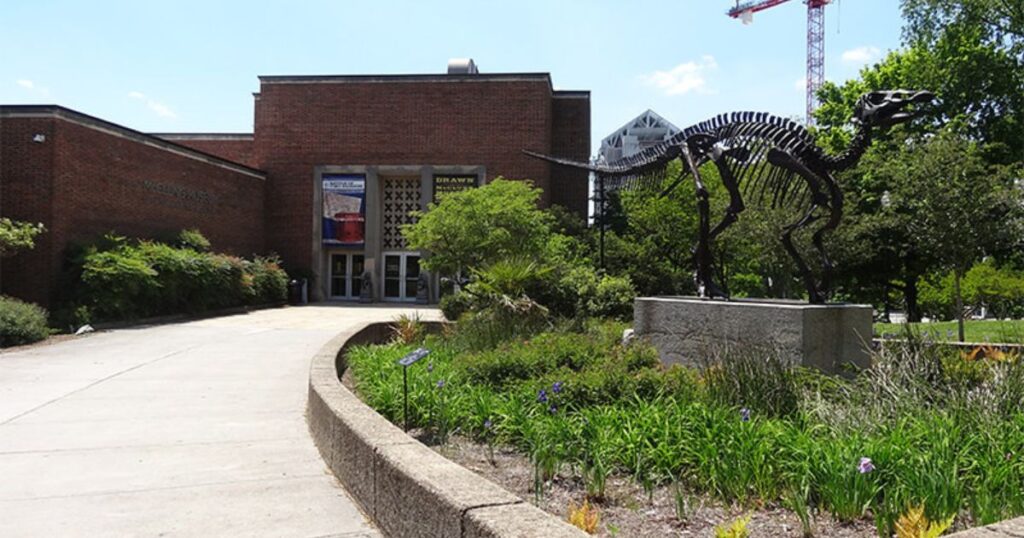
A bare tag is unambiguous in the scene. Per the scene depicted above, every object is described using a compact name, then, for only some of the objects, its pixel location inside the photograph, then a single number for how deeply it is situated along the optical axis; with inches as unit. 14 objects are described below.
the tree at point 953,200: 645.3
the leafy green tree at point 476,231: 717.3
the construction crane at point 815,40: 3272.6
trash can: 1151.0
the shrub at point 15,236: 635.5
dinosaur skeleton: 320.2
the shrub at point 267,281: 985.9
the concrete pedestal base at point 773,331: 284.7
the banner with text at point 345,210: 1214.3
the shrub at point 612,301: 622.8
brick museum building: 1171.9
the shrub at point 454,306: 647.1
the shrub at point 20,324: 530.3
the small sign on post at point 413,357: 186.7
